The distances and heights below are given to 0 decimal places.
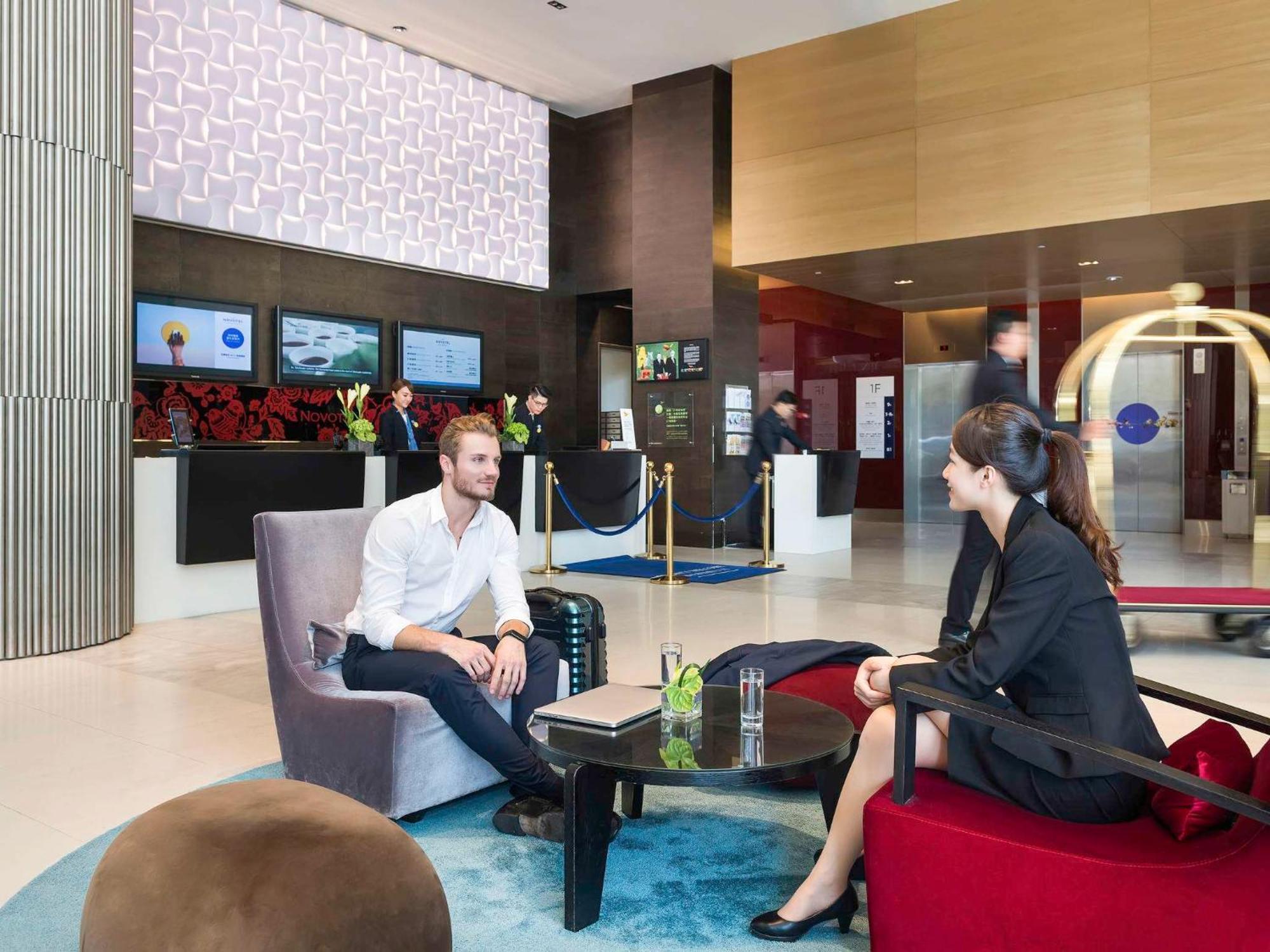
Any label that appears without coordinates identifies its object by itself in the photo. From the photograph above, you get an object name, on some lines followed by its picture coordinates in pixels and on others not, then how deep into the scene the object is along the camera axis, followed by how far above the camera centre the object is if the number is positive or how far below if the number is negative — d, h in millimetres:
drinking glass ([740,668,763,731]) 2420 -559
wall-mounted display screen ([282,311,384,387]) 9133 +1036
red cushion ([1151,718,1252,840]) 1837 -581
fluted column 5262 +729
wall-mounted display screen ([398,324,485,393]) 10203 +1041
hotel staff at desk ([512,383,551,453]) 9391 +415
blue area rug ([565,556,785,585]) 8414 -921
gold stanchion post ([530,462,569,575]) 8734 -553
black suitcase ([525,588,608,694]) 3533 -579
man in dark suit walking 5211 +301
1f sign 14484 +621
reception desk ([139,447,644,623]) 6465 -271
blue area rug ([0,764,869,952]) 2285 -1038
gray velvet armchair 2838 -699
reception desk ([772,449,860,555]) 10180 -386
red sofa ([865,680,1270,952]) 1688 -724
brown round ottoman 1631 -691
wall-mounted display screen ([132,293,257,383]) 8109 +989
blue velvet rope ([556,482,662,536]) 8677 -449
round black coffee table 2172 -644
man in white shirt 2836 -484
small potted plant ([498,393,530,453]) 8953 +217
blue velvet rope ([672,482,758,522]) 9005 -416
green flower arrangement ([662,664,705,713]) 2518 -554
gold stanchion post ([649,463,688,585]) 7957 -668
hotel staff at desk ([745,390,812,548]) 9953 +274
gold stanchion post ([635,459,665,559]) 9305 -527
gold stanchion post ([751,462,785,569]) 9094 -545
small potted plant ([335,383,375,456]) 8023 +247
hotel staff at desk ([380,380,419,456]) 8523 +309
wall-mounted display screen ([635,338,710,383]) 10633 +1059
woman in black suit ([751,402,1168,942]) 1992 -418
